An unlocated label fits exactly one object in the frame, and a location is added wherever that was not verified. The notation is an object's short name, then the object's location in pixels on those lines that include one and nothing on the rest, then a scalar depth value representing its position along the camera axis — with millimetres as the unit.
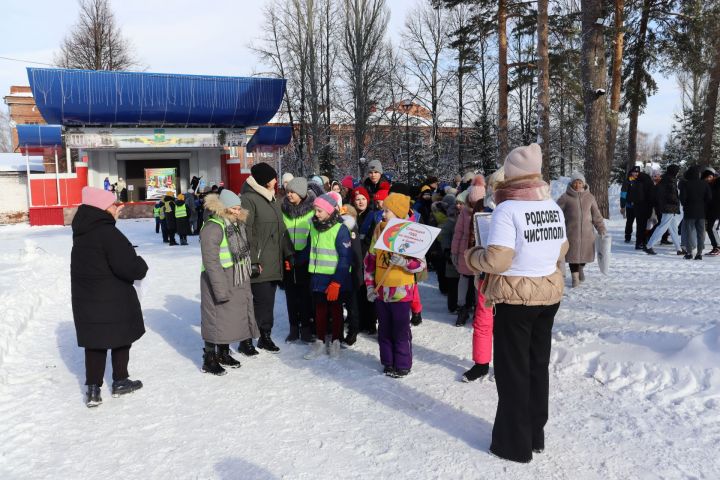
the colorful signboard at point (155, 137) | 25781
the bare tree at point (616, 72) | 19234
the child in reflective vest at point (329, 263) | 5078
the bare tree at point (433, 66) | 34188
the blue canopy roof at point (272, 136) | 27766
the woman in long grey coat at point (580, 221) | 7273
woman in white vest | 3012
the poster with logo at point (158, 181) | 29828
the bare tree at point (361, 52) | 30422
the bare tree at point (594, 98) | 11711
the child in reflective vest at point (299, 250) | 5641
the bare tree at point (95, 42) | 32125
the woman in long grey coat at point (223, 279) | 4727
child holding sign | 4578
